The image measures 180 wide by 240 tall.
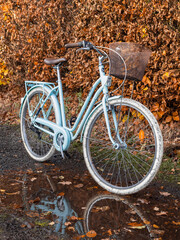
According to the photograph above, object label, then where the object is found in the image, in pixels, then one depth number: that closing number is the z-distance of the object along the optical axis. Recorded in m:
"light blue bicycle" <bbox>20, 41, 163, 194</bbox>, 3.43
